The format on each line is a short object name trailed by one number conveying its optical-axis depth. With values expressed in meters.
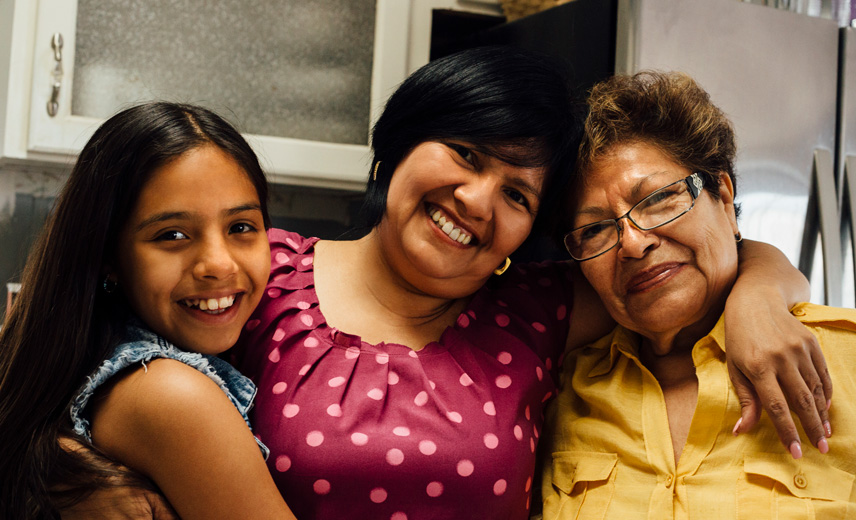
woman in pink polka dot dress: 1.14
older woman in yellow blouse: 1.14
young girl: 0.95
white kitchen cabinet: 1.78
